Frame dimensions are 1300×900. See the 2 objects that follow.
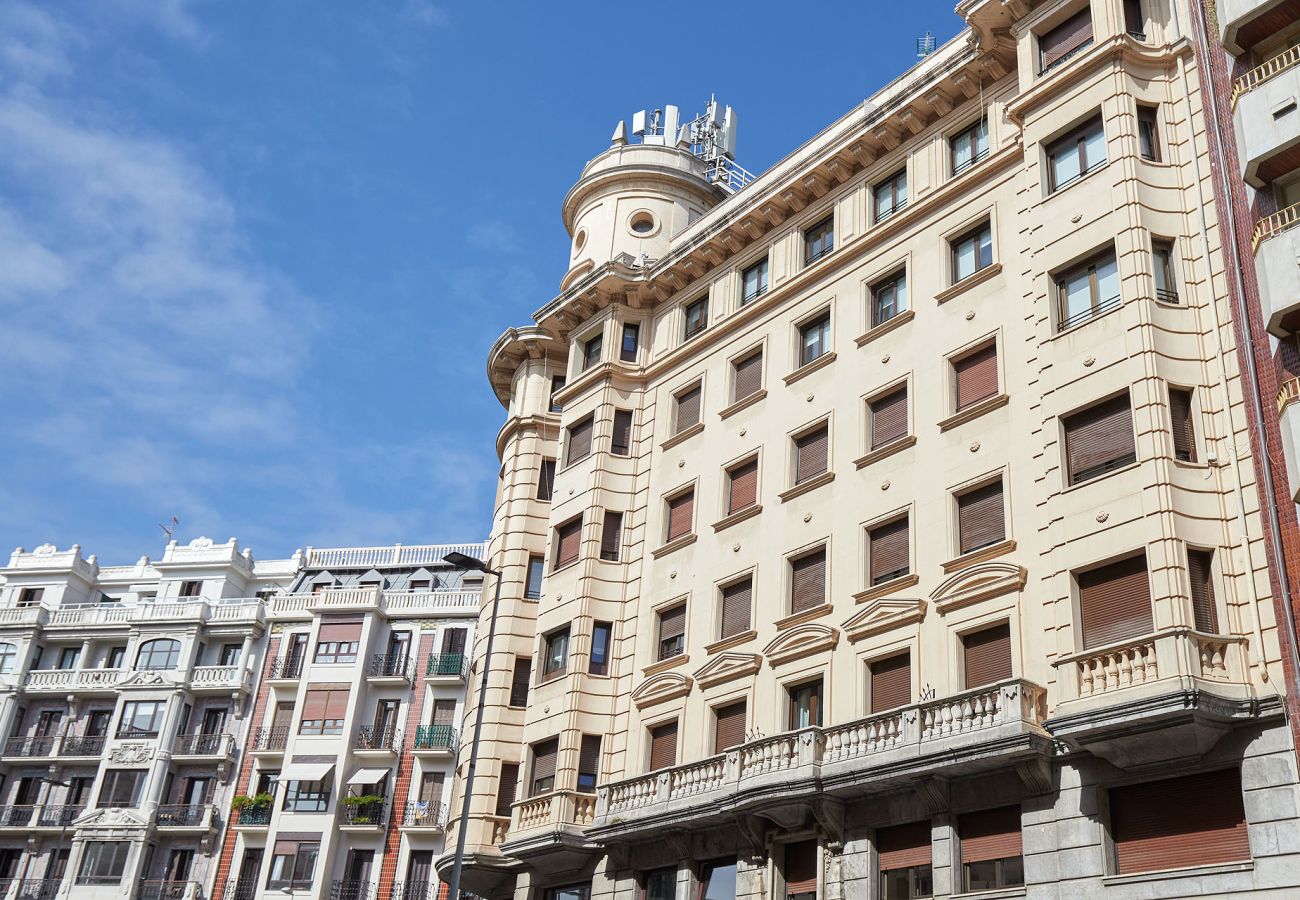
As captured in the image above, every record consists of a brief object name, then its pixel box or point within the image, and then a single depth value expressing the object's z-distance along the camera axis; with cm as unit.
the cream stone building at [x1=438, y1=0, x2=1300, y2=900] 2236
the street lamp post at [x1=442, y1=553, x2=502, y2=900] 2989
